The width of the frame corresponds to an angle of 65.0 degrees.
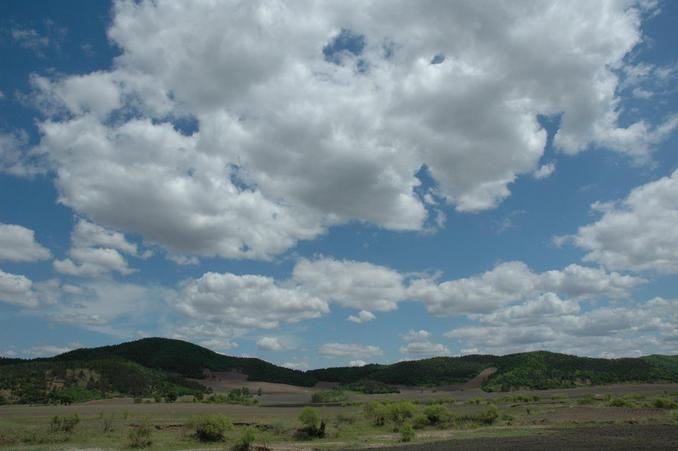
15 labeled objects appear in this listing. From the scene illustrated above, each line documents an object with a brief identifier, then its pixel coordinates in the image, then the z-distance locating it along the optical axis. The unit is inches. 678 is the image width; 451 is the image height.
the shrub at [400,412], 2258.9
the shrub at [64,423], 1855.3
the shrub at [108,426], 1911.9
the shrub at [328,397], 5255.9
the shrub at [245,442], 1449.6
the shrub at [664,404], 2650.1
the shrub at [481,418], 2217.0
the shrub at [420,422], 2103.0
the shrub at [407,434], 1667.1
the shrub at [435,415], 2180.1
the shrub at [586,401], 3171.8
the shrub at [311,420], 1822.1
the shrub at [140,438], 1534.2
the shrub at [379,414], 2250.2
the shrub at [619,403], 2854.3
